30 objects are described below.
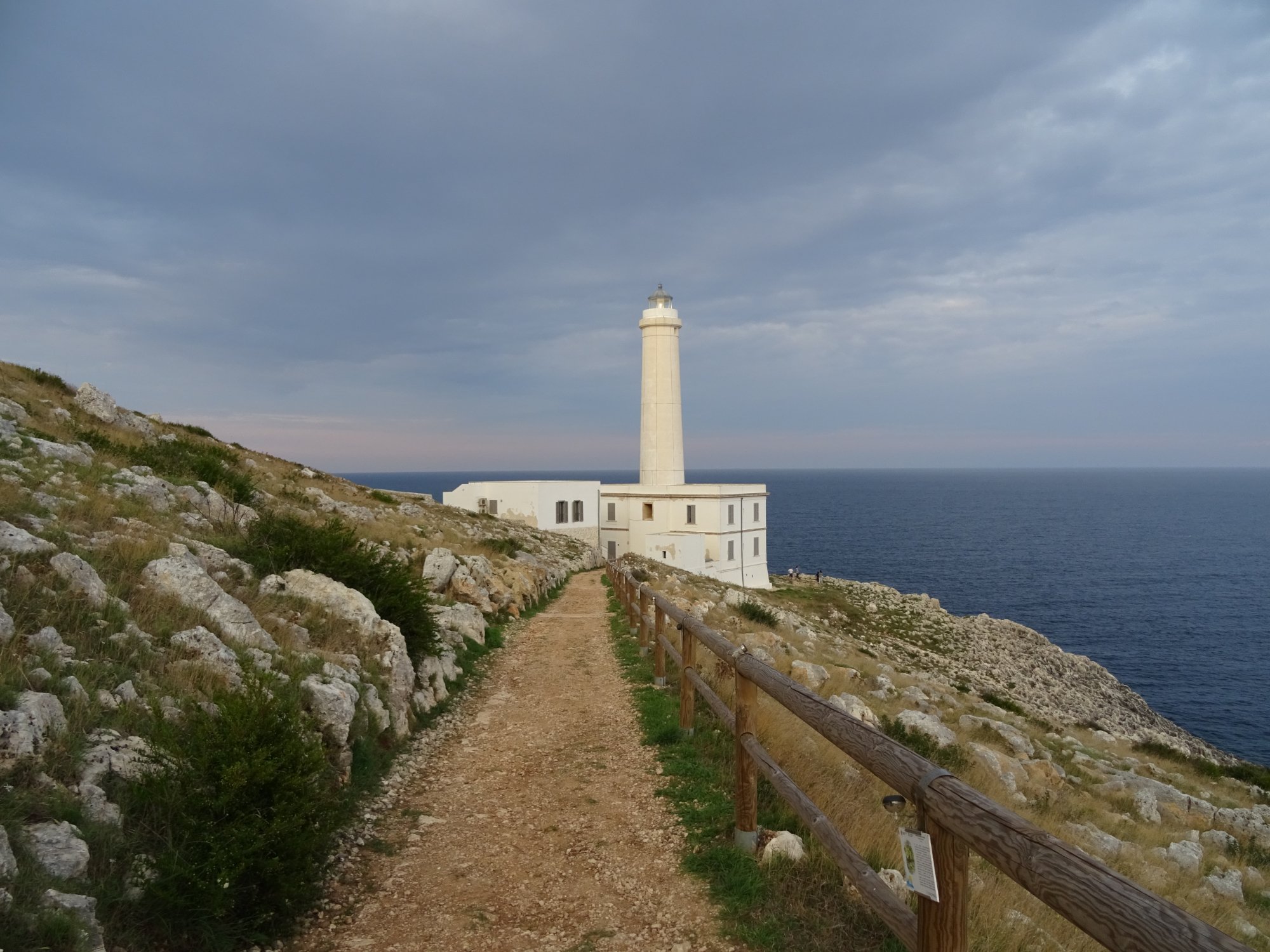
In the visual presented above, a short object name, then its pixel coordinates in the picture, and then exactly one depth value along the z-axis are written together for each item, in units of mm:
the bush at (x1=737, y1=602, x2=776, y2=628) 21406
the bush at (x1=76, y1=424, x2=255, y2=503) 13523
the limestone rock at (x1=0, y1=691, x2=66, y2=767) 3830
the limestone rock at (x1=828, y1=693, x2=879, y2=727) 9844
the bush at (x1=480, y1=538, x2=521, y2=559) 22734
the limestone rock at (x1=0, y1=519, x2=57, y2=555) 6059
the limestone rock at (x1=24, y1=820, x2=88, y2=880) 3430
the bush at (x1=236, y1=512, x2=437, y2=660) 9297
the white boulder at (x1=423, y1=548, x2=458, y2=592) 13859
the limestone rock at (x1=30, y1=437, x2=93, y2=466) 10953
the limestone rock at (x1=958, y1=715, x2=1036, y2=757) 13891
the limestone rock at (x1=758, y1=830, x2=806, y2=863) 4504
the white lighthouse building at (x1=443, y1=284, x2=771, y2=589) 41750
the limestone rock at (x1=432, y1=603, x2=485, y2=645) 11648
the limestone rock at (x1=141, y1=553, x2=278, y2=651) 6656
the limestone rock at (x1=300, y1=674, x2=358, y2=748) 5879
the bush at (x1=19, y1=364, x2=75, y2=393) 19141
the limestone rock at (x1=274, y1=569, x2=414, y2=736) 7777
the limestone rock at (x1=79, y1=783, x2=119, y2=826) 3863
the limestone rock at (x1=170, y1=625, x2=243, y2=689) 5738
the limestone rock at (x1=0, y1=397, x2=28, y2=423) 13010
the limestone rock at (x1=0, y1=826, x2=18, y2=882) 3158
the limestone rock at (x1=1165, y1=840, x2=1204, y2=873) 9094
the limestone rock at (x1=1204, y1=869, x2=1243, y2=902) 8414
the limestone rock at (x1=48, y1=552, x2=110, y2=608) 5938
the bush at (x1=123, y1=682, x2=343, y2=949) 3791
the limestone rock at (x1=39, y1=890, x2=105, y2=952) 3184
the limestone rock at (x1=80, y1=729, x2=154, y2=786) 4082
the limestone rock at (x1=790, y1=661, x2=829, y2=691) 12336
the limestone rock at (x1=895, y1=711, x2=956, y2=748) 10766
